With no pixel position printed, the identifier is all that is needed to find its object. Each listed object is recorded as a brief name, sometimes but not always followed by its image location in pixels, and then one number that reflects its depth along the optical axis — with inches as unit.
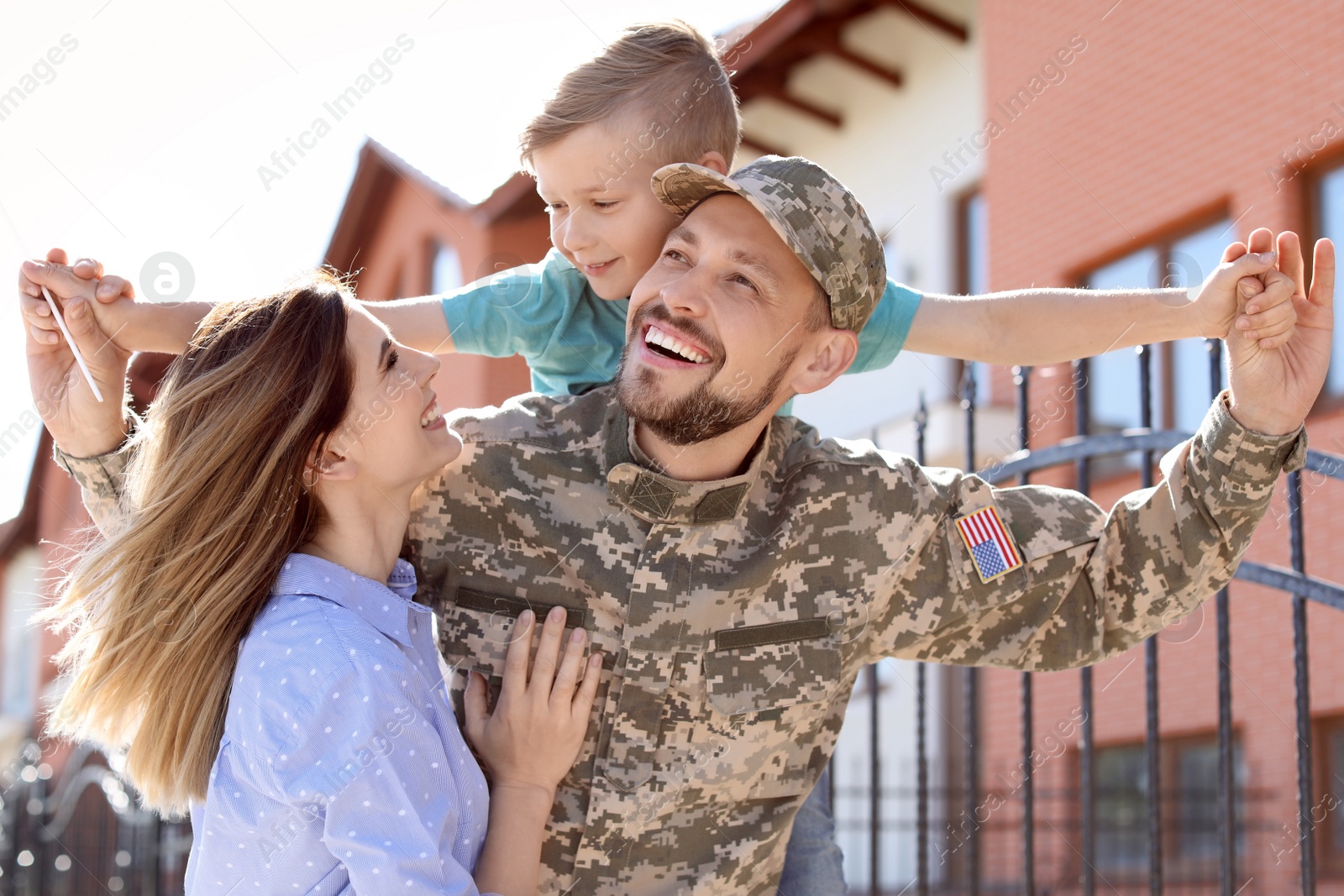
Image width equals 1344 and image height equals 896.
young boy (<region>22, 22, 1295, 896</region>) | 112.6
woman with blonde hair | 84.4
